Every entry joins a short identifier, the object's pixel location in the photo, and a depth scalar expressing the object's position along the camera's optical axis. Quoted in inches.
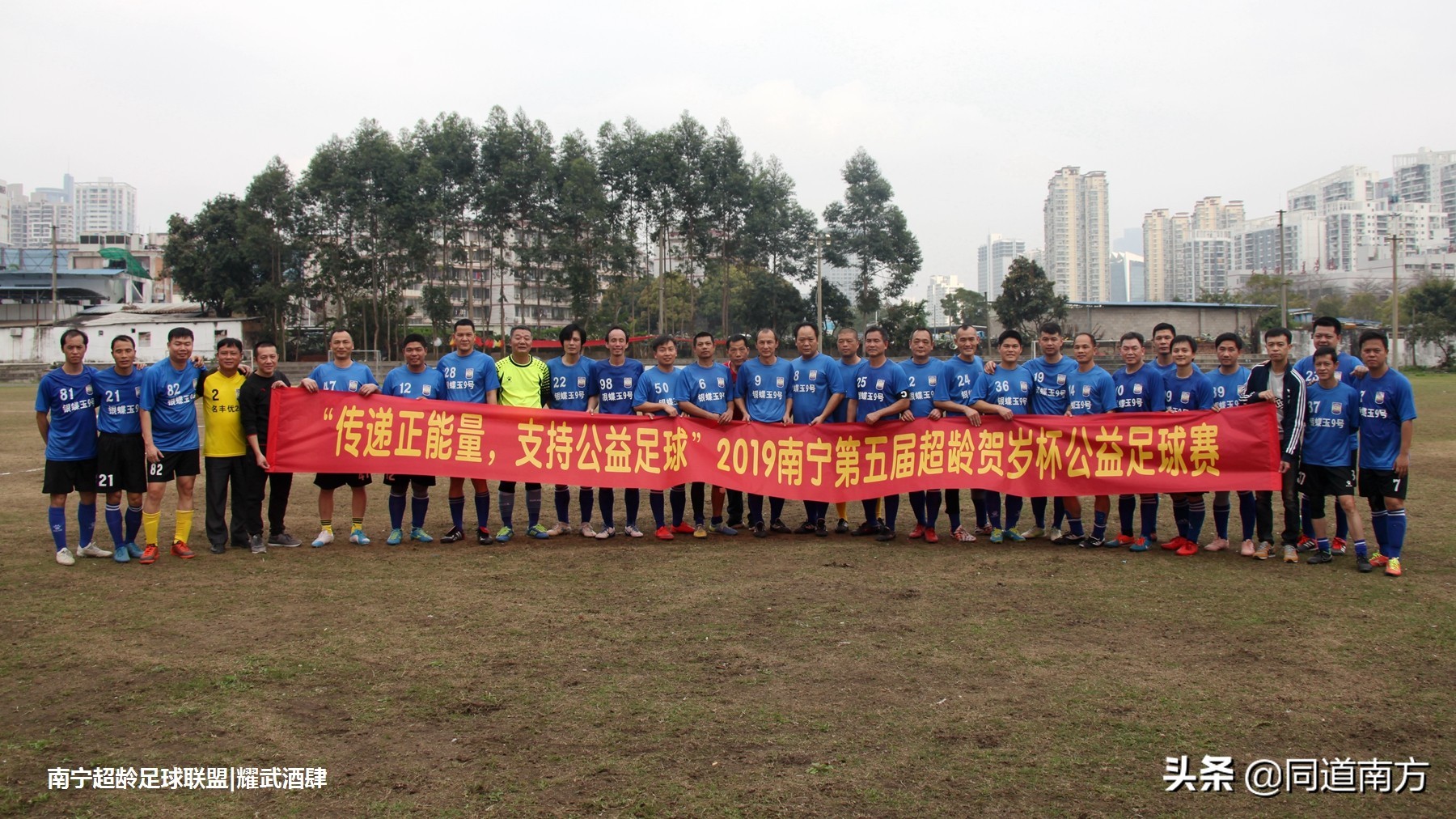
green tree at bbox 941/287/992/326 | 2538.1
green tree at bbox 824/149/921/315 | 2076.8
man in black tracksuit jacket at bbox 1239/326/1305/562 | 292.7
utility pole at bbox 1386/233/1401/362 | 1697.2
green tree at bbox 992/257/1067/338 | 1859.0
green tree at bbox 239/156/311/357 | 1923.0
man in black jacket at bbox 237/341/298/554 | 305.9
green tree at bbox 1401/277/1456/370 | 1855.3
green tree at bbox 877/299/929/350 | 2000.5
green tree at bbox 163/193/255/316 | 1983.3
